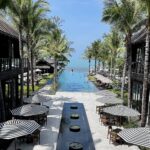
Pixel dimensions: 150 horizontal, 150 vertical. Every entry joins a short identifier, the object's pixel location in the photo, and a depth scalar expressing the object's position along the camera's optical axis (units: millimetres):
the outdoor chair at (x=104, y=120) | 12996
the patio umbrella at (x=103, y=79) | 25085
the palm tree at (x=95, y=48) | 43467
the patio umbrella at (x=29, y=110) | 11120
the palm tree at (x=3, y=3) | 10280
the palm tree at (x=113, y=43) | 29329
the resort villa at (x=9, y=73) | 12283
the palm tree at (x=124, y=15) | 12962
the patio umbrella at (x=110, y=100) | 14029
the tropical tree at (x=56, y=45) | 27145
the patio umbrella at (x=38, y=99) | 13717
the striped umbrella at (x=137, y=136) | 7704
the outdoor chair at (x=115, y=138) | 10271
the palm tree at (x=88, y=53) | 46108
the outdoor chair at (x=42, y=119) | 12629
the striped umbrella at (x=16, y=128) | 8157
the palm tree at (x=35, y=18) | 15663
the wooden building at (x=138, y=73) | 14091
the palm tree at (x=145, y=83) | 10626
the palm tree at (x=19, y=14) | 14710
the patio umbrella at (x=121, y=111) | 11349
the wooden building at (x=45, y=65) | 40791
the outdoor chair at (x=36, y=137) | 10143
